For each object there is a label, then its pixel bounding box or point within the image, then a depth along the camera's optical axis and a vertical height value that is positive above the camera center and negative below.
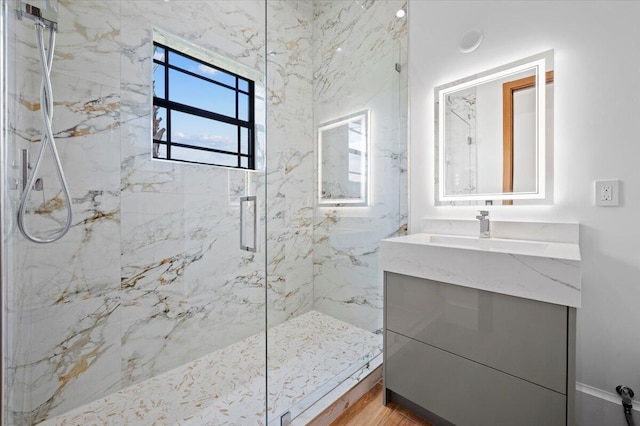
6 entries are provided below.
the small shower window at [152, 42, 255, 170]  1.60 +0.61
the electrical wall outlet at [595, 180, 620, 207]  1.21 +0.08
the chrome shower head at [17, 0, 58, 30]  1.14 +0.85
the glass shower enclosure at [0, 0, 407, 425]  1.27 -0.04
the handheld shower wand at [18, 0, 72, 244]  1.19 +0.53
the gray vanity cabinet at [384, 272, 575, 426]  0.97 -0.56
